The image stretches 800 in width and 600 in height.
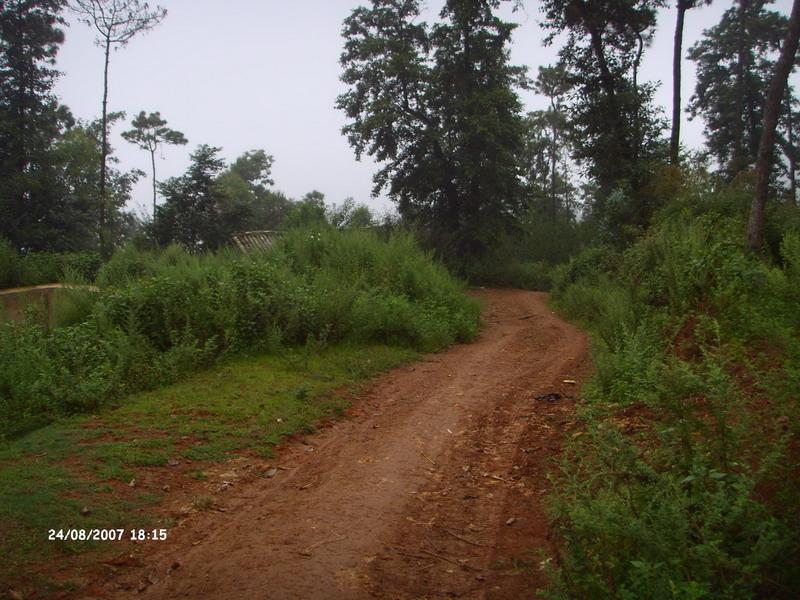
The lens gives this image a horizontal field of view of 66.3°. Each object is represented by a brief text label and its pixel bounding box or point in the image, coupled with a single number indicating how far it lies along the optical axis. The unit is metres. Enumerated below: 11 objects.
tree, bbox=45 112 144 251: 30.41
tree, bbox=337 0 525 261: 29.67
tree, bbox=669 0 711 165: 21.36
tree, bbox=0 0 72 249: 28.61
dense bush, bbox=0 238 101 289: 19.17
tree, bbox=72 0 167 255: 27.25
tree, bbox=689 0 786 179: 30.67
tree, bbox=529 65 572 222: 47.12
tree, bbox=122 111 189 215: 43.91
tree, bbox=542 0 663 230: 22.31
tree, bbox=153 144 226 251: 29.69
